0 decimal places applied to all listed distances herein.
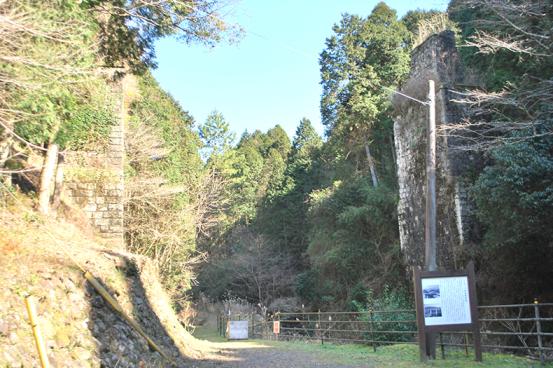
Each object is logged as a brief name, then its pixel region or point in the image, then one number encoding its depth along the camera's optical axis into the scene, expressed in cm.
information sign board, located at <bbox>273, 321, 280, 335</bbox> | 2041
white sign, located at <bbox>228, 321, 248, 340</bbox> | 2219
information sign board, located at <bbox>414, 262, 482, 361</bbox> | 868
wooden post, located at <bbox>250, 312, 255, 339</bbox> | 2425
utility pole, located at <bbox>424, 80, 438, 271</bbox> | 1038
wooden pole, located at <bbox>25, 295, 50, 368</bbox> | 347
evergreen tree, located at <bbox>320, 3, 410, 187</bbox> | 2428
